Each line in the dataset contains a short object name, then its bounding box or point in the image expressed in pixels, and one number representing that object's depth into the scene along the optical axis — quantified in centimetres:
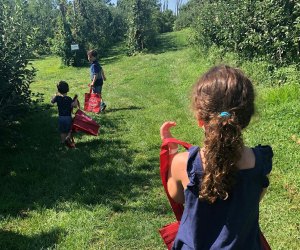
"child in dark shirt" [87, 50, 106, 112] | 794
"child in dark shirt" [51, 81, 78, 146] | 552
